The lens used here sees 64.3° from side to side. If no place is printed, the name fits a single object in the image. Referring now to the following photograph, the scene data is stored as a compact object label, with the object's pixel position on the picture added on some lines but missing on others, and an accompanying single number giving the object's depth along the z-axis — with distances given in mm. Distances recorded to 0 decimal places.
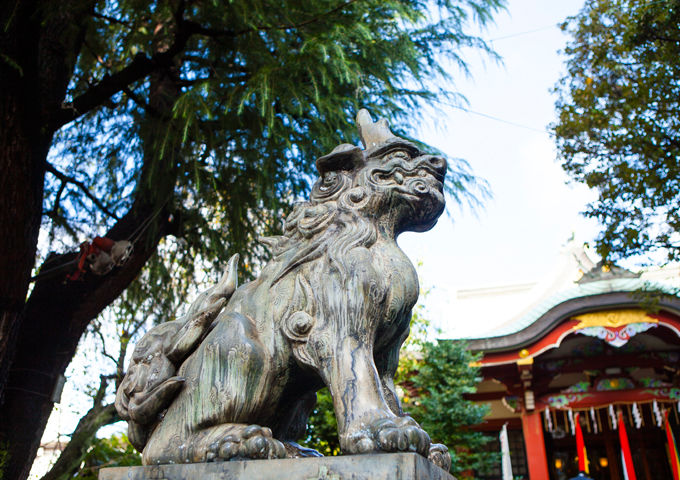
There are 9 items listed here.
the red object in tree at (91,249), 4457
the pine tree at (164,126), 3744
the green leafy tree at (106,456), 5293
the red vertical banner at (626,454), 8141
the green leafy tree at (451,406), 6582
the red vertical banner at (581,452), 8219
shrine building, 7914
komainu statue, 1527
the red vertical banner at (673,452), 8298
